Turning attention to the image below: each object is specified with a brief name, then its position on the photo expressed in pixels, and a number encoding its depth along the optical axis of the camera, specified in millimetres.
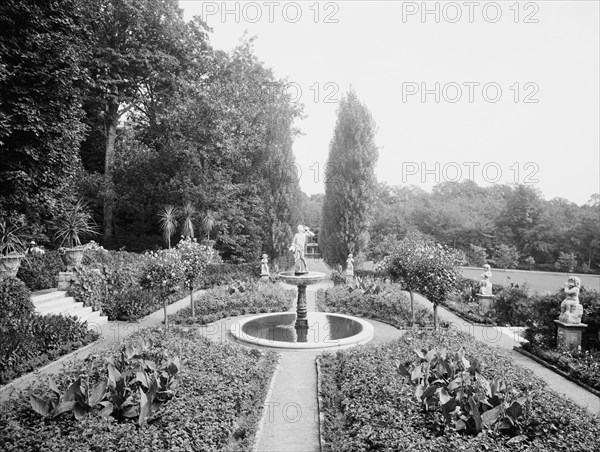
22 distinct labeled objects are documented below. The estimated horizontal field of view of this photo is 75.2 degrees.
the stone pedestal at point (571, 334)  9398
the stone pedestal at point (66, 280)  13645
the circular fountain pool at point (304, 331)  10047
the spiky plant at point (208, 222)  23188
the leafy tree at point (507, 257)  33969
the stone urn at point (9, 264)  11340
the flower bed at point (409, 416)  4727
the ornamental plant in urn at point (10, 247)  11383
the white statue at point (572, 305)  9453
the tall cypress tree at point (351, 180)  26500
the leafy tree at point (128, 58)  22969
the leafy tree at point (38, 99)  12438
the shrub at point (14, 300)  9539
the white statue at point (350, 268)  21427
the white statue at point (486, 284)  15422
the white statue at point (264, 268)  22062
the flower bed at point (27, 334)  8297
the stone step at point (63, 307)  12140
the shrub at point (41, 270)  13773
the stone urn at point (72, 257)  13969
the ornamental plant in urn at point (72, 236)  14039
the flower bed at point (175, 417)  4609
